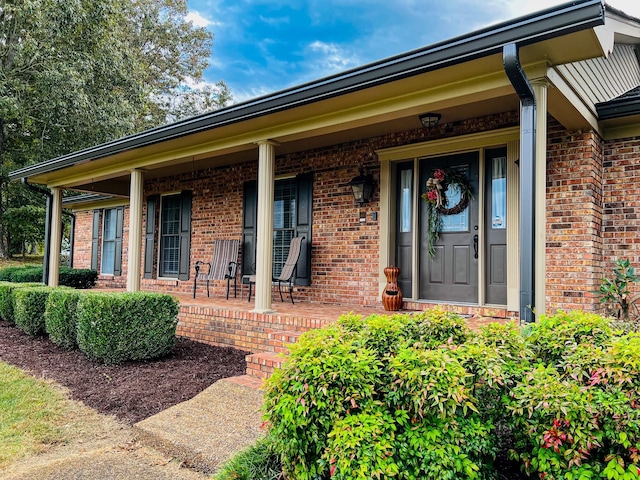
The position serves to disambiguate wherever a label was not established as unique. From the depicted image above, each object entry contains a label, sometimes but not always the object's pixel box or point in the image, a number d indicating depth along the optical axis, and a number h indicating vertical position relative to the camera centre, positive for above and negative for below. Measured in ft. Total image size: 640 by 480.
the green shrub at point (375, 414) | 5.95 -2.12
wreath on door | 17.42 +2.51
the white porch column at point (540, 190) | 10.97 +1.78
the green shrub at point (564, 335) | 7.18 -1.12
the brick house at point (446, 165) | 10.87 +3.82
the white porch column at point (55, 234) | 28.30 +1.33
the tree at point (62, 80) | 42.83 +17.91
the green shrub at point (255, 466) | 7.32 -3.38
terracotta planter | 17.53 -1.18
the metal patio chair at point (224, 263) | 24.03 -0.23
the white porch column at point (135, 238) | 22.34 +0.92
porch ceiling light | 16.26 +5.09
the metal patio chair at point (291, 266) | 20.15 -0.29
